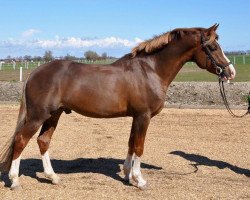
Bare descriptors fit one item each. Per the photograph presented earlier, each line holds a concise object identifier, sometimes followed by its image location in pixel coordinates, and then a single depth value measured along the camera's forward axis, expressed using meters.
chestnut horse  5.84
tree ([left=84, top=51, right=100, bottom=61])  69.76
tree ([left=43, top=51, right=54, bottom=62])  51.73
